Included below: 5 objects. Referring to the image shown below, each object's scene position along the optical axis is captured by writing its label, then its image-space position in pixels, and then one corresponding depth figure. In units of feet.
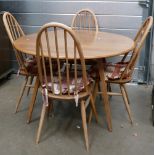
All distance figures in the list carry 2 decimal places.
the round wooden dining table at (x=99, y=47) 6.31
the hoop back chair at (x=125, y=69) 7.16
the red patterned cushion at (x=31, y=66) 7.93
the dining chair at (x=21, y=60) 7.62
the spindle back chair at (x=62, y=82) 5.82
